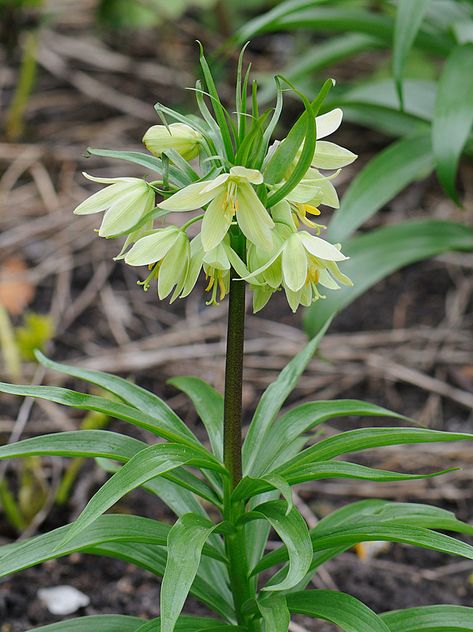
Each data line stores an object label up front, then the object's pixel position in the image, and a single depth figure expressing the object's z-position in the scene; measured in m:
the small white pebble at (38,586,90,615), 1.42
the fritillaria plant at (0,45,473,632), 1.08
